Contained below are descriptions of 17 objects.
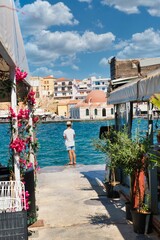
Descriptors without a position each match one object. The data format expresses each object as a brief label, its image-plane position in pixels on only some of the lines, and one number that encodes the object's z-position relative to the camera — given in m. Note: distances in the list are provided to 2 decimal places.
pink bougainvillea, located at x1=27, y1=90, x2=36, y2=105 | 7.08
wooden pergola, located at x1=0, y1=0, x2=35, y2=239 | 3.81
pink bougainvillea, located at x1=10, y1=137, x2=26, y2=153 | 4.88
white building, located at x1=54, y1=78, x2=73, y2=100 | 155.12
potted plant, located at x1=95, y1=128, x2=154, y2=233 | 5.35
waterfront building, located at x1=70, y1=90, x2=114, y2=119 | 109.50
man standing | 13.95
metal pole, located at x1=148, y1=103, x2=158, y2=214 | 5.81
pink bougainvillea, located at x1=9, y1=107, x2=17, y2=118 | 4.95
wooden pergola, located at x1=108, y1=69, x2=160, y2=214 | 4.52
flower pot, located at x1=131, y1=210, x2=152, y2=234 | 5.43
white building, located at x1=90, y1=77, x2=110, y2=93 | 150.88
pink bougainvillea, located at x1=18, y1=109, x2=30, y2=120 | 5.02
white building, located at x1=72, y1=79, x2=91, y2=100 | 144.62
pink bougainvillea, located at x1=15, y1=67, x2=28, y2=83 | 4.98
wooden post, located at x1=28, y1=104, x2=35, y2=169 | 7.22
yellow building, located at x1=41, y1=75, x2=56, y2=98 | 156.25
